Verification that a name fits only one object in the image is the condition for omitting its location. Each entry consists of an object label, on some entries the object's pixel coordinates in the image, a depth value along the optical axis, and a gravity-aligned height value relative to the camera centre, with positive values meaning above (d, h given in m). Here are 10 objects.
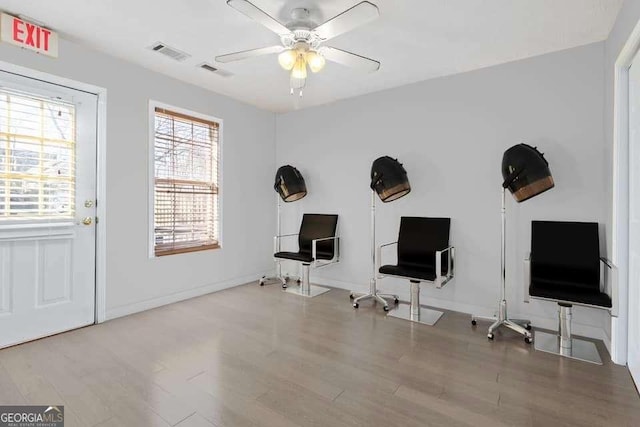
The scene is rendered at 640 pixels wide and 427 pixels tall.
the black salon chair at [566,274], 2.40 -0.50
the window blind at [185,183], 3.63 +0.34
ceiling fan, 2.04 +1.24
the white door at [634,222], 2.04 -0.05
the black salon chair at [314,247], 4.06 -0.47
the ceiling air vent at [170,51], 2.92 +1.50
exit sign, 2.44 +1.38
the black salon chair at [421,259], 3.12 -0.49
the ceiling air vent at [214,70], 3.33 +1.52
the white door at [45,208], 2.58 +0.01
